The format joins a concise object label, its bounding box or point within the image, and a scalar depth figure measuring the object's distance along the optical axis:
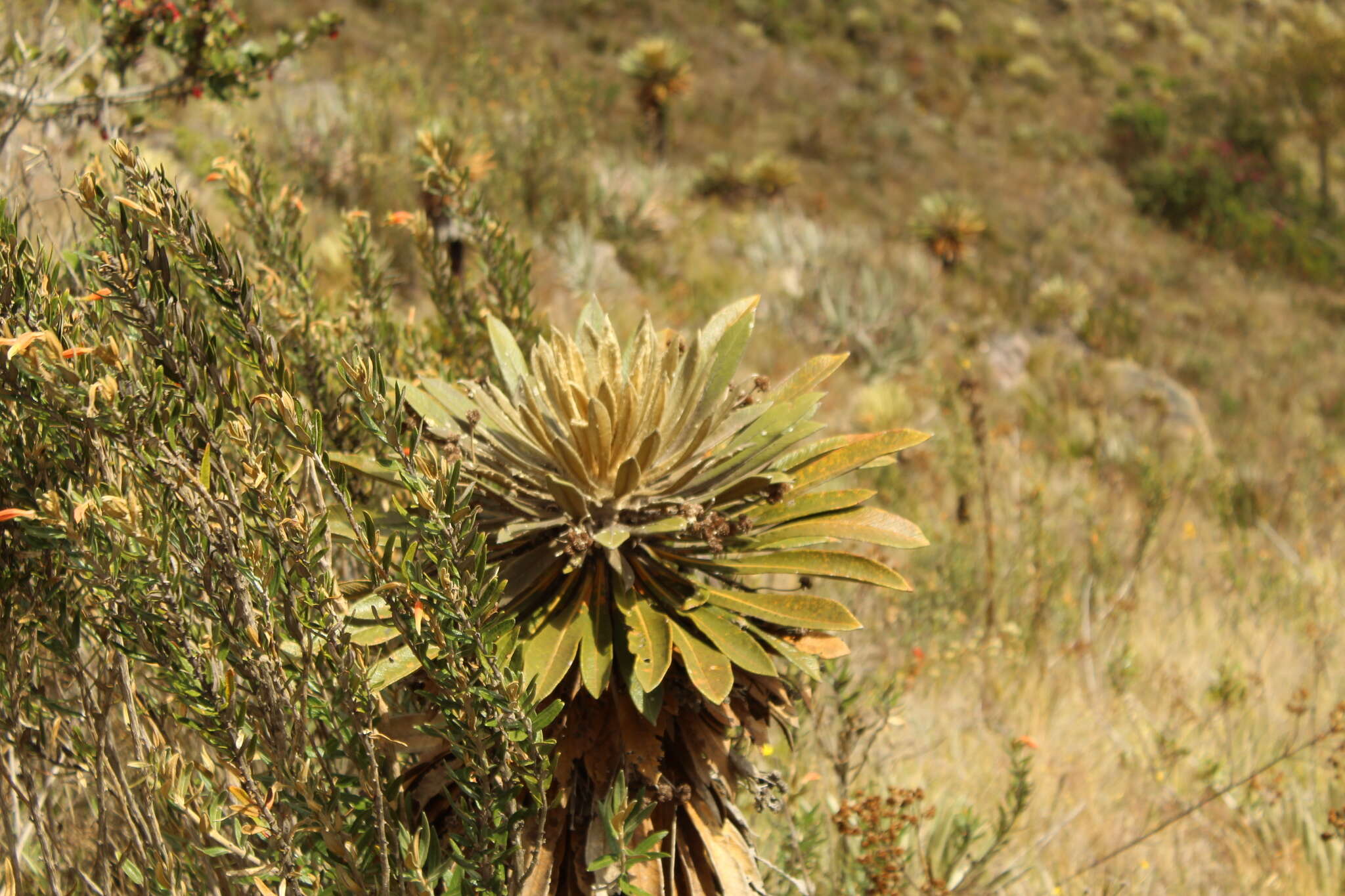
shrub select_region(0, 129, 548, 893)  1.21
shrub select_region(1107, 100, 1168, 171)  21.81
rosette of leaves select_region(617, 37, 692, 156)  13.16
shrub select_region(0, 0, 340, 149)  3.16
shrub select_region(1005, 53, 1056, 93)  24.28
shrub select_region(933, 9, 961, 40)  25.67
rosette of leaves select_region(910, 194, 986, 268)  12.34
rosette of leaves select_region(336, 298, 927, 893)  1.57
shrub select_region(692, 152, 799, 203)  13.72
